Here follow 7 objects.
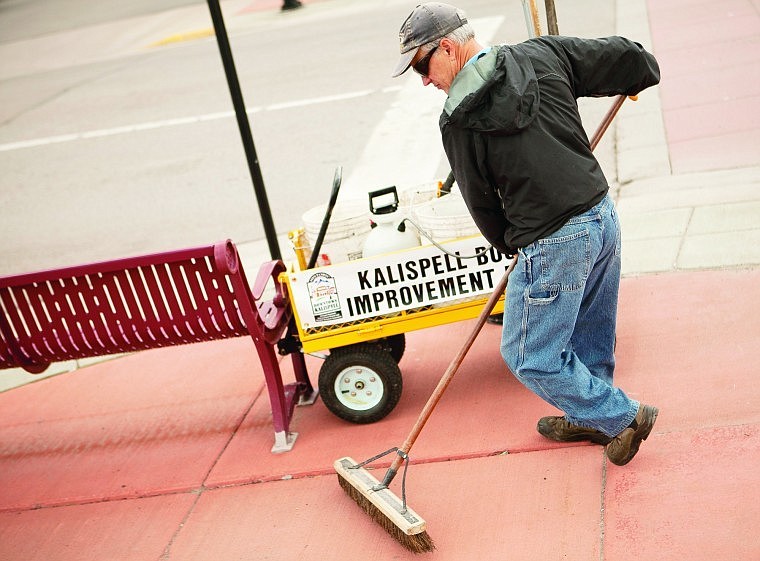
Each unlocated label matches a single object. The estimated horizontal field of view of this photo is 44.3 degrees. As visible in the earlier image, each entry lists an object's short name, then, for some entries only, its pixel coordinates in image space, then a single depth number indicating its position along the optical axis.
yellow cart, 4.29
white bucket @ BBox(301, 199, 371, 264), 4.59
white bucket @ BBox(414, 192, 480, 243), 4.32
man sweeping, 3.11
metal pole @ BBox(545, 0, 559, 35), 4.89
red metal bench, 4.40
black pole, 5.01
